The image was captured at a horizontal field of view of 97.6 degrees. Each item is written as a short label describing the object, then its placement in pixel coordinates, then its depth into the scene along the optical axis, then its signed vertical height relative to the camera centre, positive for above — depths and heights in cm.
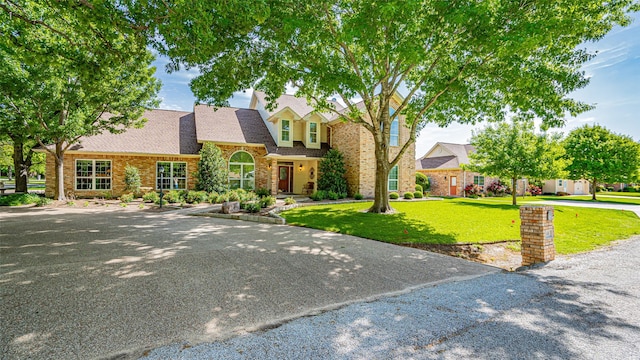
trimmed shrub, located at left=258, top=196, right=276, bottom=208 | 1360 -120
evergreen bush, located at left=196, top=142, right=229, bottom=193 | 1694 +40
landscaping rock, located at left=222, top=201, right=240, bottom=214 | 1177 -128
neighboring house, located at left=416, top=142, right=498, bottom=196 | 2659 +61
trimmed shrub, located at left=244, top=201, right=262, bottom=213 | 1184 -128
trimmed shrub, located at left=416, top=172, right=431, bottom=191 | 2684 -28
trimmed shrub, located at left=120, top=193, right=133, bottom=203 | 1555 -114
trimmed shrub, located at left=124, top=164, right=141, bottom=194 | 1675 -8
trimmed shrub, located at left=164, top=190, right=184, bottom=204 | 1491 -109
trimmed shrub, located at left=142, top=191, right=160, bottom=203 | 1531 -107
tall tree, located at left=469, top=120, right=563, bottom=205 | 1669 +153
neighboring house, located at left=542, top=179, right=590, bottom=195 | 3262 -122
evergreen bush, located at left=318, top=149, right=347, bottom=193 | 1902 +29
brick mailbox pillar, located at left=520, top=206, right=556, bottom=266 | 563 -118
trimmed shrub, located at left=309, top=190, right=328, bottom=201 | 1756 -117
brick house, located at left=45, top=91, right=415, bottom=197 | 1720 +175
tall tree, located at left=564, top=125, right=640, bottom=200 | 2303 +170
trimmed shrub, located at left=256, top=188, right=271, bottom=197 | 1845 -103
